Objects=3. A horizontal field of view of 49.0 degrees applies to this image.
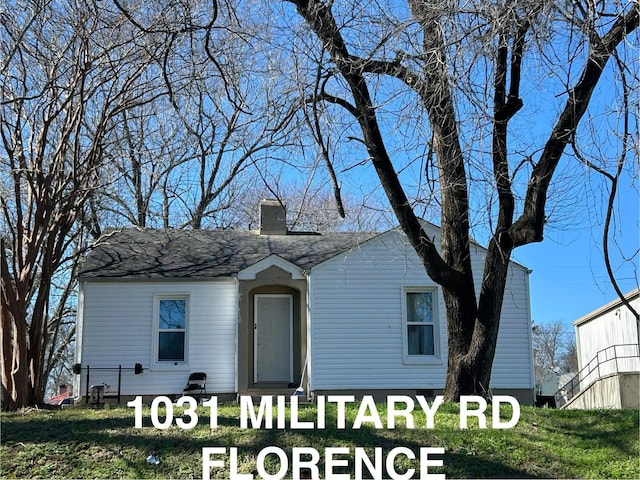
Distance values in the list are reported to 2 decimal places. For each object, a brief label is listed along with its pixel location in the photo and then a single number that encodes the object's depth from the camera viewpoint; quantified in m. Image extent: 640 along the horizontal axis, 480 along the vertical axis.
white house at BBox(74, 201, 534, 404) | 15.67
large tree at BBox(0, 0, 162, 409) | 10.81
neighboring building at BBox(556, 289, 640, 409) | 18.48
